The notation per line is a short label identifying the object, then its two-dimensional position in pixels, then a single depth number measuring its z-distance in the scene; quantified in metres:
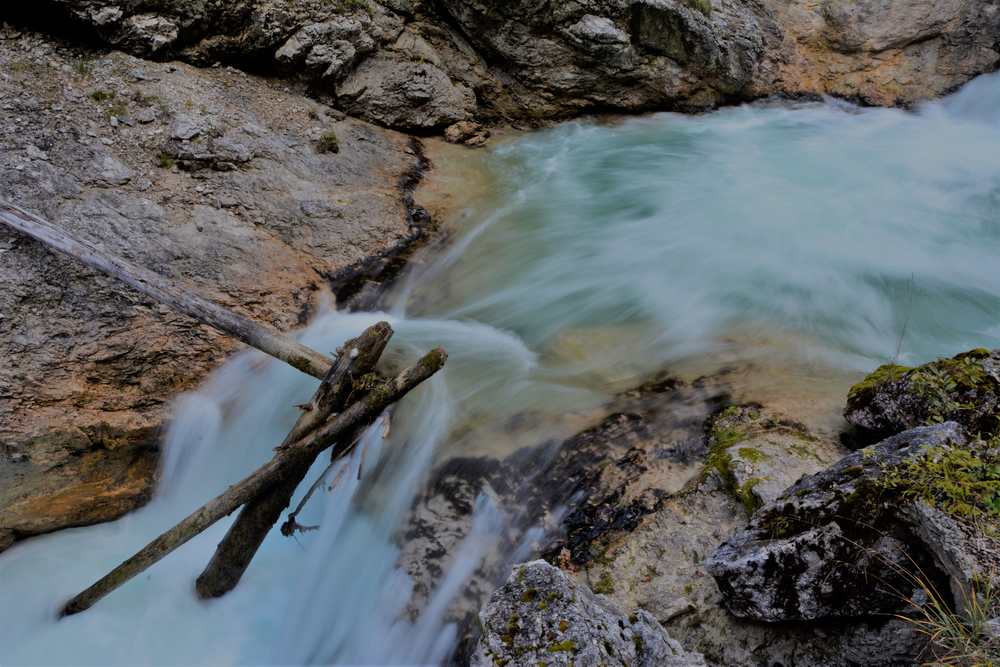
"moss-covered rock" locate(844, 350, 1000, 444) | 3.79
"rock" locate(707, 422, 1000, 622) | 2.99
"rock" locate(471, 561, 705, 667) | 2.81
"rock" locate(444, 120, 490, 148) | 9.67
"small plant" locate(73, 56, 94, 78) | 7.21
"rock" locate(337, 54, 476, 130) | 9.10
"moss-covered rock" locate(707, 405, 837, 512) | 4.22
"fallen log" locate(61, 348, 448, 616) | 4.28
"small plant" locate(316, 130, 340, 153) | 8.16
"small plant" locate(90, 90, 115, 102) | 7.07
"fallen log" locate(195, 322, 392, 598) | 4.50
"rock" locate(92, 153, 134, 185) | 6.41
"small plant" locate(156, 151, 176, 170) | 6.92
